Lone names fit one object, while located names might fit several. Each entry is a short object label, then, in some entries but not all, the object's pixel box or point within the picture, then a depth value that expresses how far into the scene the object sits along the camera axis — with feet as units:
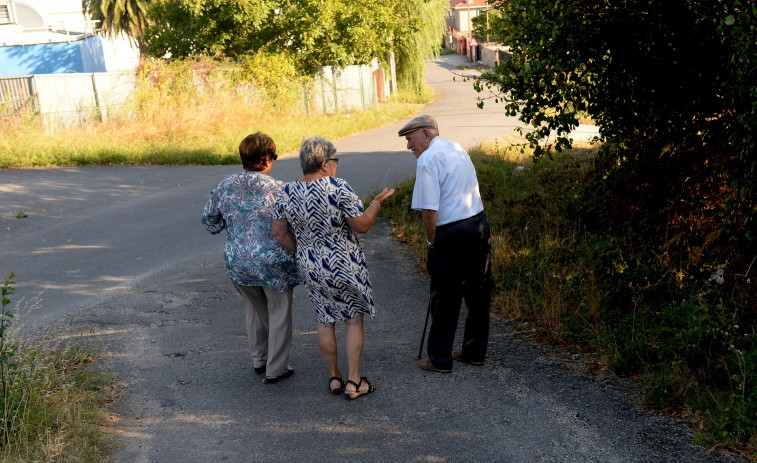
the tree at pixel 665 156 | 14.79
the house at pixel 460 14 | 287.85
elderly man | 16.21
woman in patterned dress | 15.17
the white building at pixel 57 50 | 134.82
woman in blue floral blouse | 16.52
